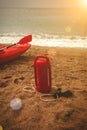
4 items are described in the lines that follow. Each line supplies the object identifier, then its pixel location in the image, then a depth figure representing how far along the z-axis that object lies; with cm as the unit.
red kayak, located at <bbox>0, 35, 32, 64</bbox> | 561
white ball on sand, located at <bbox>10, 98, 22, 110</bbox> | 343
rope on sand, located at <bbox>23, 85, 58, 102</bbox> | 364
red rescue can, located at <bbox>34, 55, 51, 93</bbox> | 379
